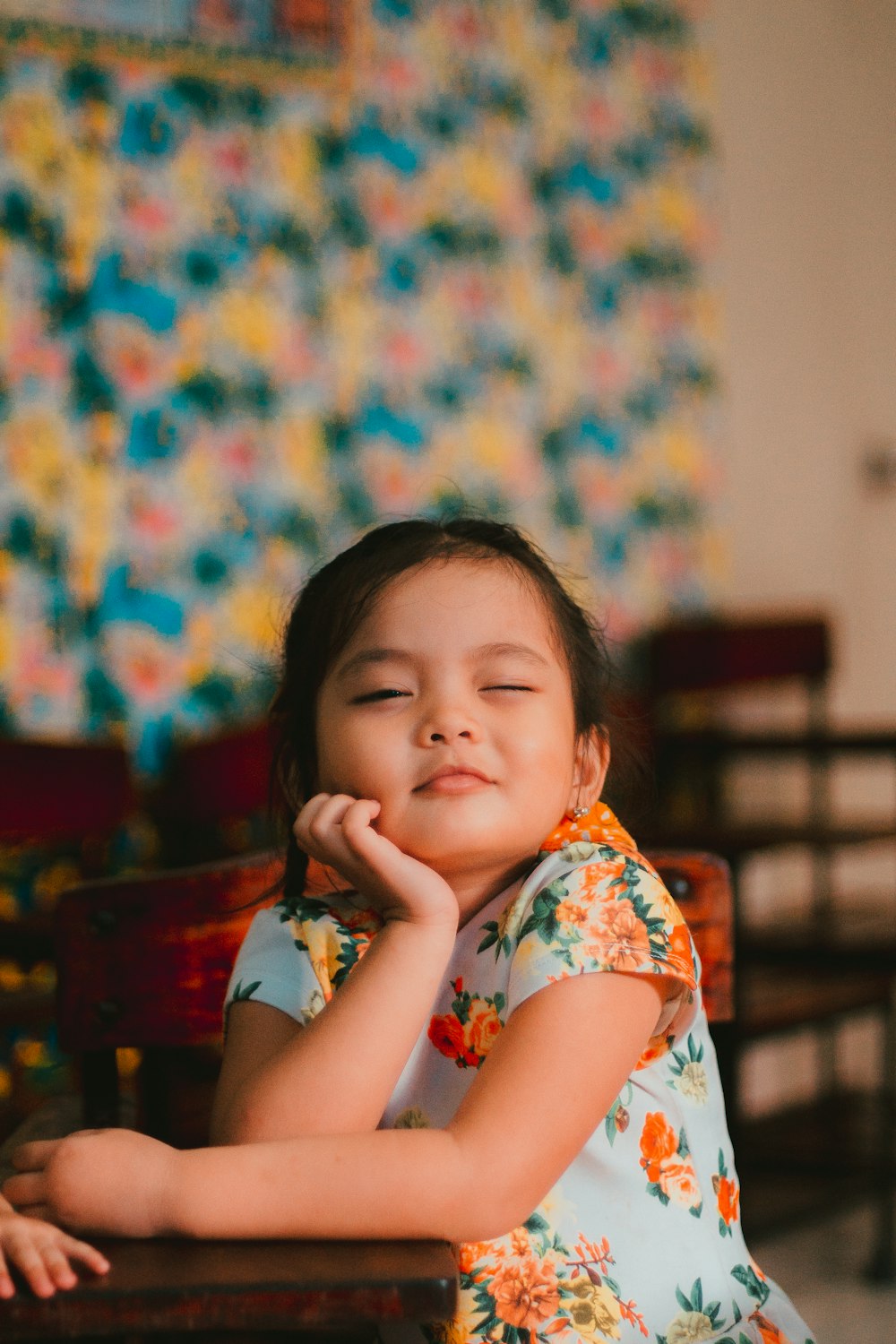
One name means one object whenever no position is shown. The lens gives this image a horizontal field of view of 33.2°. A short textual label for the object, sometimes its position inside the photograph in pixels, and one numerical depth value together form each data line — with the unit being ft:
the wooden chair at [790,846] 8.55
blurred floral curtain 8.23
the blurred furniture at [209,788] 8.11
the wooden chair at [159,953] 3.72
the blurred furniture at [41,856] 7.18
